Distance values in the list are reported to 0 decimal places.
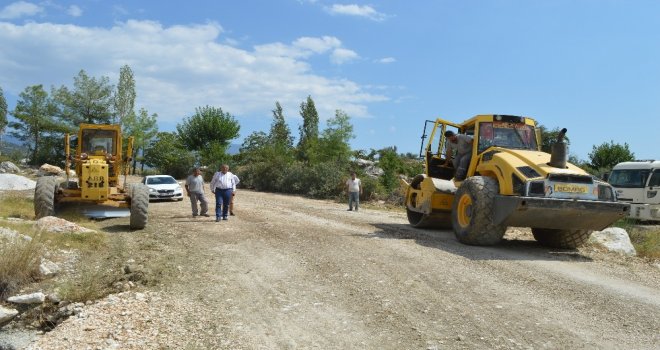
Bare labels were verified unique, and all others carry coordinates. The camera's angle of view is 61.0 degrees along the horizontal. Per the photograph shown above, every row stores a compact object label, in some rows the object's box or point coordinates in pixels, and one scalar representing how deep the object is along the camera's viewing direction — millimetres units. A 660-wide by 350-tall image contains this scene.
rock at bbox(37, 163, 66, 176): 38125
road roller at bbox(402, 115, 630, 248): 9938
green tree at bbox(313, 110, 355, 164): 41531
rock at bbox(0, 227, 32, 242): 9414
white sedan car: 22038
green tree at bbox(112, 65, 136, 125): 54000
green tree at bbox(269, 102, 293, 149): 53069
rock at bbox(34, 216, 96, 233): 11297
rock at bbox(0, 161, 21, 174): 45062
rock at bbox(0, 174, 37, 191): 26744
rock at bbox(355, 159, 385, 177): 37612
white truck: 20734
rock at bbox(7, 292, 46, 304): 7676
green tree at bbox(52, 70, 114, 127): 52031
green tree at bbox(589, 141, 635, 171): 42906
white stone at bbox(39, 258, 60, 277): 8695
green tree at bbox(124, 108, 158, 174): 54438
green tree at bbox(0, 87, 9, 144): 58656
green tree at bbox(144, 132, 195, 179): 49172
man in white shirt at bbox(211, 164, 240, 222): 14766
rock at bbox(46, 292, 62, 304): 7586
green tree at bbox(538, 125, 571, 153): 36906
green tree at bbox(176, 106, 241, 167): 57188
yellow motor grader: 13062
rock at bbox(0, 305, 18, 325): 7461
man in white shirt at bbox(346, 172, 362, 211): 20141
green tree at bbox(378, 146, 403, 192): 28642
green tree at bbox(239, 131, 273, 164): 47606
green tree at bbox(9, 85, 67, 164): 51906
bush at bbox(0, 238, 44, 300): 8195
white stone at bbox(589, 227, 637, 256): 12000
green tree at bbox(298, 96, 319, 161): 56156
